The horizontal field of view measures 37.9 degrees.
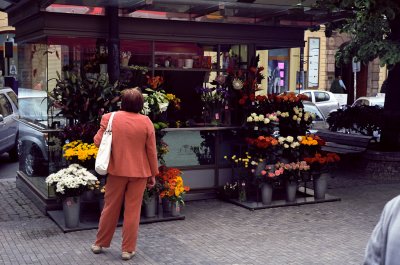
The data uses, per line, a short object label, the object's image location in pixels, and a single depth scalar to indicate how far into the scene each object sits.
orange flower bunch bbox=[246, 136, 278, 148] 8.69
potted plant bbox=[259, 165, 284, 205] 8.64
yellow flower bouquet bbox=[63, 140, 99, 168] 7.53
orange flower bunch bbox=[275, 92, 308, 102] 9.20
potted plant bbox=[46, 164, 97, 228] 7.21
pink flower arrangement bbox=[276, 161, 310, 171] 8.72
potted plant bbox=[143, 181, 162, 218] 7.74
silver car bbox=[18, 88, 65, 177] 8.53
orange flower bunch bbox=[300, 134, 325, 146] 8.98
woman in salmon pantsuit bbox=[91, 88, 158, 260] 6.14
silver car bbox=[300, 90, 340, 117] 24.96
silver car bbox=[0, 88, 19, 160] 13.02
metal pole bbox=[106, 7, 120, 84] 8.43
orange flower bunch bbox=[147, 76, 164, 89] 8.16
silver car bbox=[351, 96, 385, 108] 21.11
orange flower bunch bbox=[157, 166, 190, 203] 7.77
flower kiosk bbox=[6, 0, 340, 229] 7.95
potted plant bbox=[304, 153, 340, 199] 9.01
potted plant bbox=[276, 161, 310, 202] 8.75
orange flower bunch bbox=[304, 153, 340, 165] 8.97
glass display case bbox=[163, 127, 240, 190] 9.16
